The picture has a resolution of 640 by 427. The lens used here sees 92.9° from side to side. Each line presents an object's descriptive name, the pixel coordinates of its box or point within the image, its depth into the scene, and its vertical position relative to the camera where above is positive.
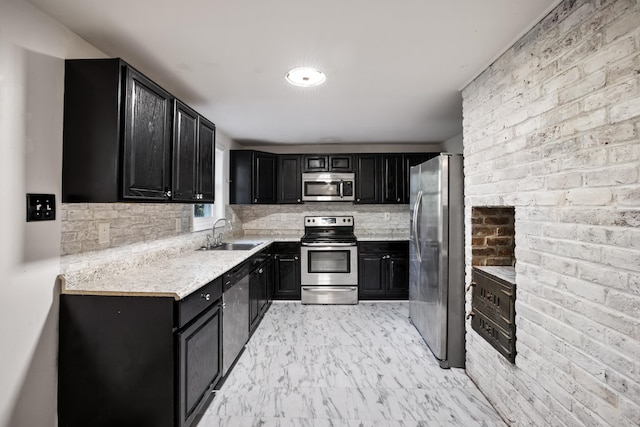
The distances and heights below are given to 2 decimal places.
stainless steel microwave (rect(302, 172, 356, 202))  4.57 +0.47
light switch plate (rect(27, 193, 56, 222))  1.44 +0.05
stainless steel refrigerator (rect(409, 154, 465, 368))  2.54 -0.36
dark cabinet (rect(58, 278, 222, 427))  1.58 -0.75
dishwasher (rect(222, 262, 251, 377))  2.30 -0.80
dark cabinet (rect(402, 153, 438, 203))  4.57 +0.85
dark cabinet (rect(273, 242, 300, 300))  4.27 -0.77
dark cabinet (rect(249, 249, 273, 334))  3.10 -0.80
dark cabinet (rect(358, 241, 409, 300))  4.27 -0.75
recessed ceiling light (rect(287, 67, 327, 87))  2.17 +1.05
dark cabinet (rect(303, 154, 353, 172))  4.60 +0.83
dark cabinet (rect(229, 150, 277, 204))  4.38 +0.60
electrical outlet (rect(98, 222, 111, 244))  1.90 -0.10
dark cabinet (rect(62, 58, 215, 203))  1.60 +0.46
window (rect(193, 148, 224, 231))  3.44 +0.10
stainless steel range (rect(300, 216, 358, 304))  4.20 -0.74
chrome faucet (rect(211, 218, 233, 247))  3.46 -0.24
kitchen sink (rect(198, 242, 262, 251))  3.26 -0.33
